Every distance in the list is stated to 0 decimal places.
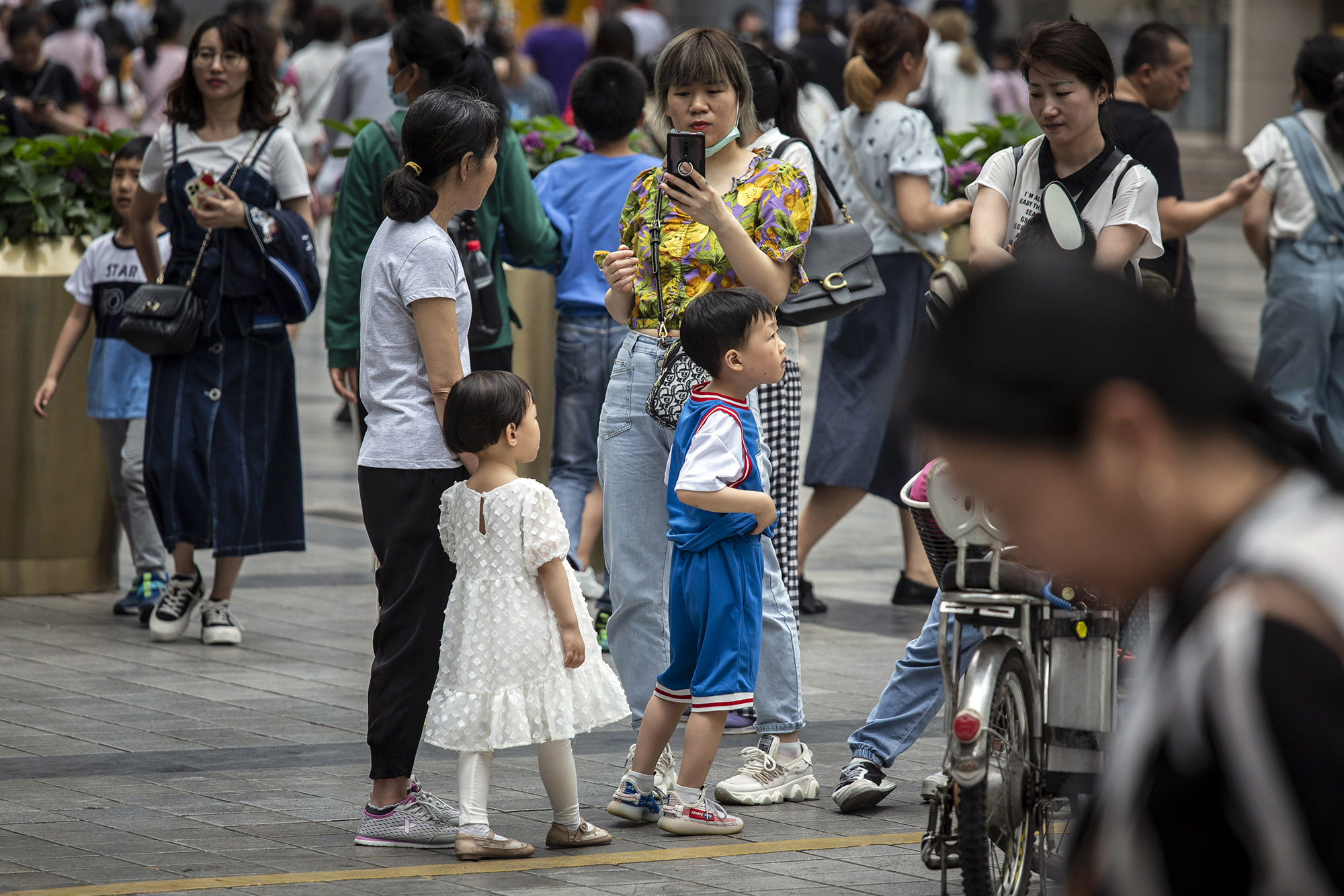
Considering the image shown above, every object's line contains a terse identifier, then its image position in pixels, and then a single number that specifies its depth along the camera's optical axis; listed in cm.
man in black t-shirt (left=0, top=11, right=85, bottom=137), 2597
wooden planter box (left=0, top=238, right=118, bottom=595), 1484
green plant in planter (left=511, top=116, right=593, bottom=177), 1612
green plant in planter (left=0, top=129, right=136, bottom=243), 1485
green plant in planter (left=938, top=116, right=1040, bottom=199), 1687
